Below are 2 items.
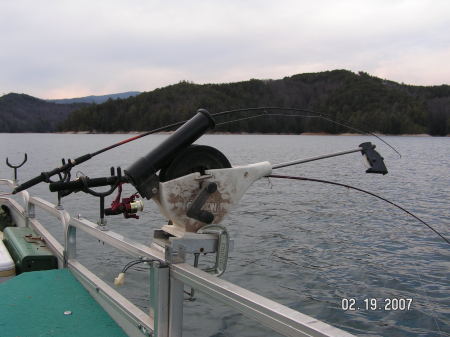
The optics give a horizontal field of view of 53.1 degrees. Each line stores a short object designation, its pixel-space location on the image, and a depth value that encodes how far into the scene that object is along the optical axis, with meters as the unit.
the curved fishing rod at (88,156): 2.80
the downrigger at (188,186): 2.34
